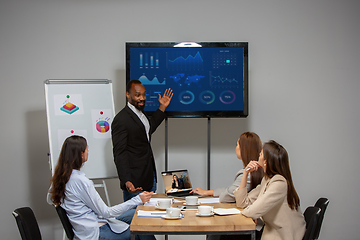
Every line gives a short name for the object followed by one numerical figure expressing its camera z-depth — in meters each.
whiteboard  3.50
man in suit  3.17
